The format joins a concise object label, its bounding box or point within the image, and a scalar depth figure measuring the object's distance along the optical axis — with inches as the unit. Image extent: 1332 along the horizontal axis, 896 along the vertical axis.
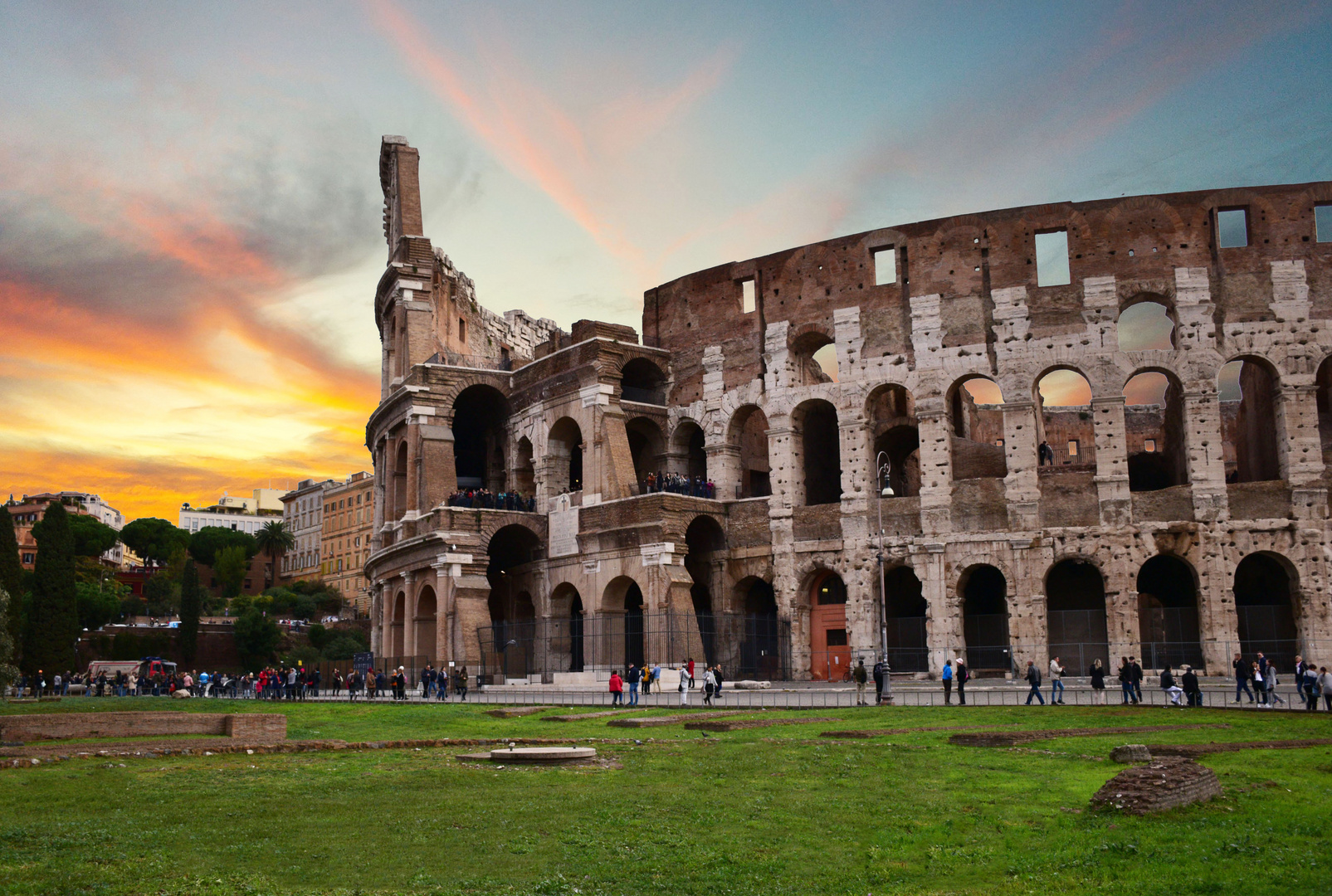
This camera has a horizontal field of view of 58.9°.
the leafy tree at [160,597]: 4069.9
